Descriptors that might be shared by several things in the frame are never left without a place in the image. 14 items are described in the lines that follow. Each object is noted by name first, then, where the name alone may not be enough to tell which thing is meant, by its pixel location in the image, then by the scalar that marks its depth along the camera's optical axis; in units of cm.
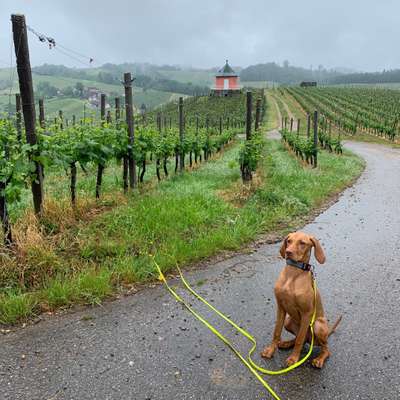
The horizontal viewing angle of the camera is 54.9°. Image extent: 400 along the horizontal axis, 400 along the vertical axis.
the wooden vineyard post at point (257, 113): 1349
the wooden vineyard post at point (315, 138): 1568
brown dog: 338
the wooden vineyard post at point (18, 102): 1119
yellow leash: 343
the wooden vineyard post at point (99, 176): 808
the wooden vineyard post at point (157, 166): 1165
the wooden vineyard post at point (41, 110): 1278
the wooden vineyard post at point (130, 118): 898
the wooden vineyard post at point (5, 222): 529
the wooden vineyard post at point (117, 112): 1015
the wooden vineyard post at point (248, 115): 1110
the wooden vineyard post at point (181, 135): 1290
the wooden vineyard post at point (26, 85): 570
